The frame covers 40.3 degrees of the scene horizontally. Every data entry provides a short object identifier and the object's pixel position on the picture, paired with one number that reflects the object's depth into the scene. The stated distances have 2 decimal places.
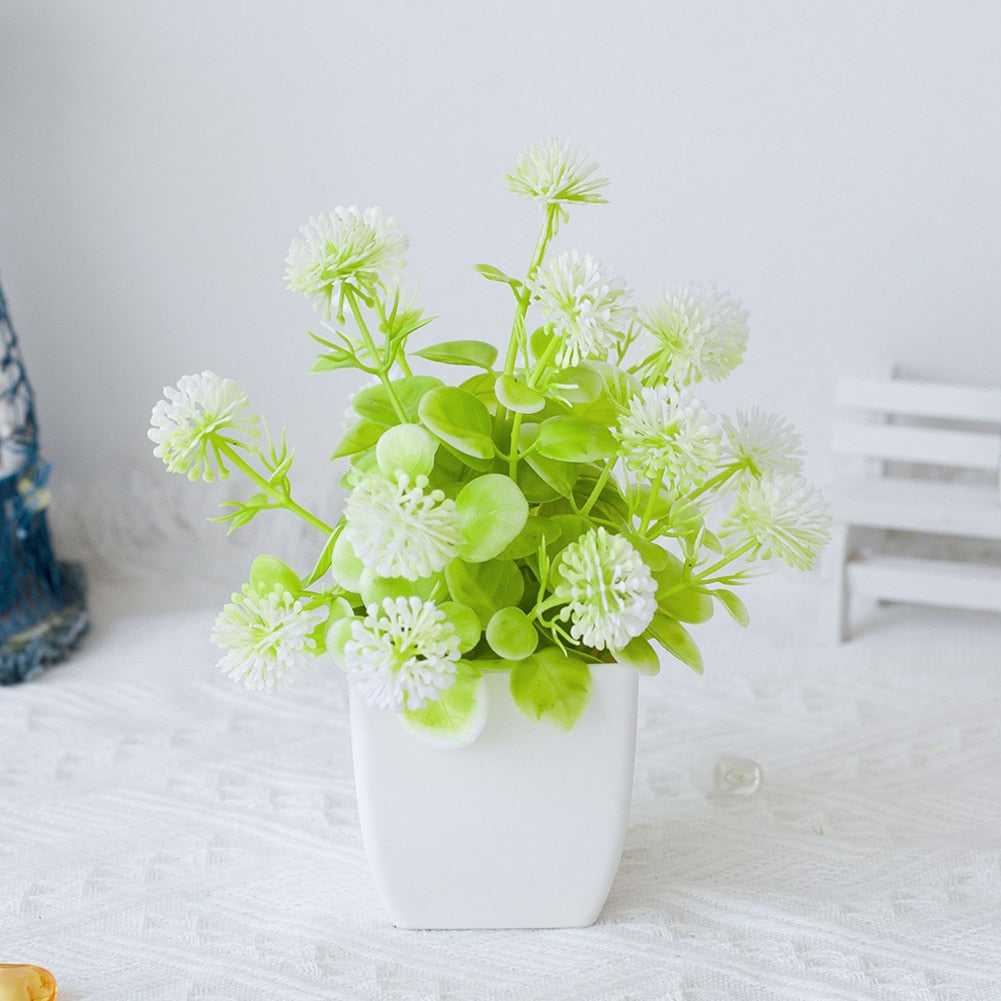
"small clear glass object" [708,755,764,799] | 0.97
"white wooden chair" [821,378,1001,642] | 1.20
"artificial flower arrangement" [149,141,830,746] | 0.66
